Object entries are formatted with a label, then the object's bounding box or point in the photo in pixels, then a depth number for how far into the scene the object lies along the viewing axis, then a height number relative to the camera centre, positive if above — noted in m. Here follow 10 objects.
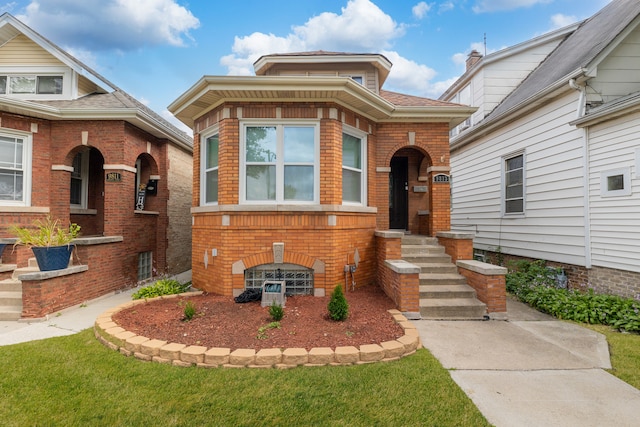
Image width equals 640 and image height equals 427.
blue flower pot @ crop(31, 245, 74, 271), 5.11 -0.72
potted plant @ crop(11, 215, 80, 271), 5.12 -0.56
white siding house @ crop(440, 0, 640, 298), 5.50 +1.59
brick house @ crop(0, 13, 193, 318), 6.00 +1.09
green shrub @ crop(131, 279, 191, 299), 5.67 -1.45
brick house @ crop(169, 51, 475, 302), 5.52 +0.69
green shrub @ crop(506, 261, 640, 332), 4.77 -1.53
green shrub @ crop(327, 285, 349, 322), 4.23 -1.29
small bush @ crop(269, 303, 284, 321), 4.20 -1.37
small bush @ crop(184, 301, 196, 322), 4.29 -1.40
